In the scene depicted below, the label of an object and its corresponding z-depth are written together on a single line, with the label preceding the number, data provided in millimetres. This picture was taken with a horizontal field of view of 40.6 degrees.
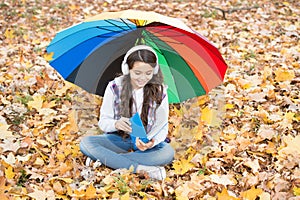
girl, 3020
